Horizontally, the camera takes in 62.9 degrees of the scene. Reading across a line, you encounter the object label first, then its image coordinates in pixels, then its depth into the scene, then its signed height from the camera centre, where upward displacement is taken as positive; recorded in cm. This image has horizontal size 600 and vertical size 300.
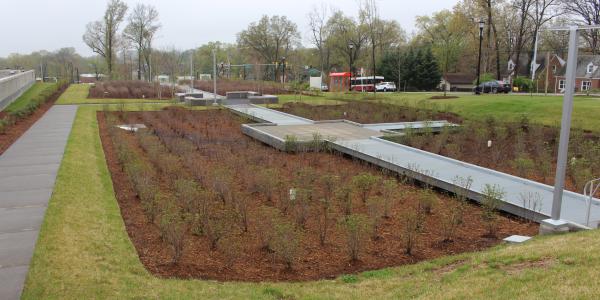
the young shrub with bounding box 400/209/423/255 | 662 -203
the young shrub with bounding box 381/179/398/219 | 821 -191
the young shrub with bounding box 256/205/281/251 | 674 -208
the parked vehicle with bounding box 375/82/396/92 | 4931 +16
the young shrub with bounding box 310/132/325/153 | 1386 -161
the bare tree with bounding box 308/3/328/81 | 6180 +673
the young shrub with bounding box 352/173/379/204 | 928 -181
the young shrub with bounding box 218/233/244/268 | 616 -217
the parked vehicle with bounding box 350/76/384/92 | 4969 +53
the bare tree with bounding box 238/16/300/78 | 6844 +698
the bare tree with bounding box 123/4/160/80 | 6156 +665
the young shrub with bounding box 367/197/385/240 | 723 -197
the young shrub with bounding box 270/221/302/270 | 600 -197
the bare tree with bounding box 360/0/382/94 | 5041 +763
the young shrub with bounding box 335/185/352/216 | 824 -195
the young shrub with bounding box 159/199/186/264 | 618 -197
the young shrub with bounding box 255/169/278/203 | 908 -184
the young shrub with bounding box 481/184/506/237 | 741 -184
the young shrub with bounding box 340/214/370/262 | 632 -194
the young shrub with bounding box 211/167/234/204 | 889 -189
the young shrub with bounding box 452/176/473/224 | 796 -181
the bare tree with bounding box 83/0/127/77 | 5938 +615
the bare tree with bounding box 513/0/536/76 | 4288 +773
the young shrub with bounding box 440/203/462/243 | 709 -201
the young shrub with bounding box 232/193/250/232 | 754 -205
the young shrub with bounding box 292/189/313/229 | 763 -196
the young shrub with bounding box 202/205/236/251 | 677 -208
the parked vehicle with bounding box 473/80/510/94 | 3825 +34
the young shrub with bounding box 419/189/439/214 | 828 -189
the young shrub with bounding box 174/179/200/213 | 812 -189
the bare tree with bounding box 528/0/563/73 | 4269 +754
